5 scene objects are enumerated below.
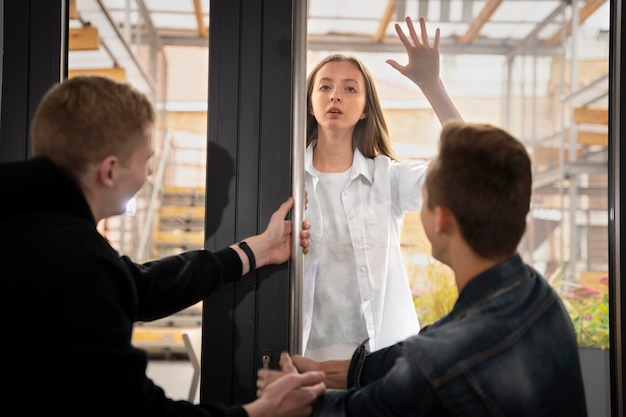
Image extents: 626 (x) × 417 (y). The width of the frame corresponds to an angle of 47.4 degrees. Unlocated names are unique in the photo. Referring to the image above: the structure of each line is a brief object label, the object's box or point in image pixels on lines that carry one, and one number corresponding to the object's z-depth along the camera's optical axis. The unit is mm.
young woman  1943
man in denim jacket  1297
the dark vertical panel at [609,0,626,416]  1979
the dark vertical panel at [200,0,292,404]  1941
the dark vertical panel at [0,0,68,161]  1976
